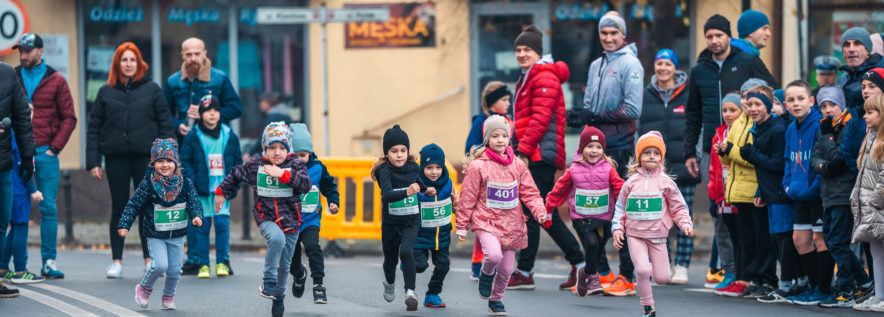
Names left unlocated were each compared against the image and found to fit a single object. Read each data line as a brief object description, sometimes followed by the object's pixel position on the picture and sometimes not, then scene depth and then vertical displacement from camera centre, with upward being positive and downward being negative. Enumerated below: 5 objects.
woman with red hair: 20.70 -0.10
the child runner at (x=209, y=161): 20.82 -0.43
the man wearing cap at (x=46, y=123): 20.55 -0.08
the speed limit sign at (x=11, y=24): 32.65 +1.24
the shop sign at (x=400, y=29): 33.84 +1.14
